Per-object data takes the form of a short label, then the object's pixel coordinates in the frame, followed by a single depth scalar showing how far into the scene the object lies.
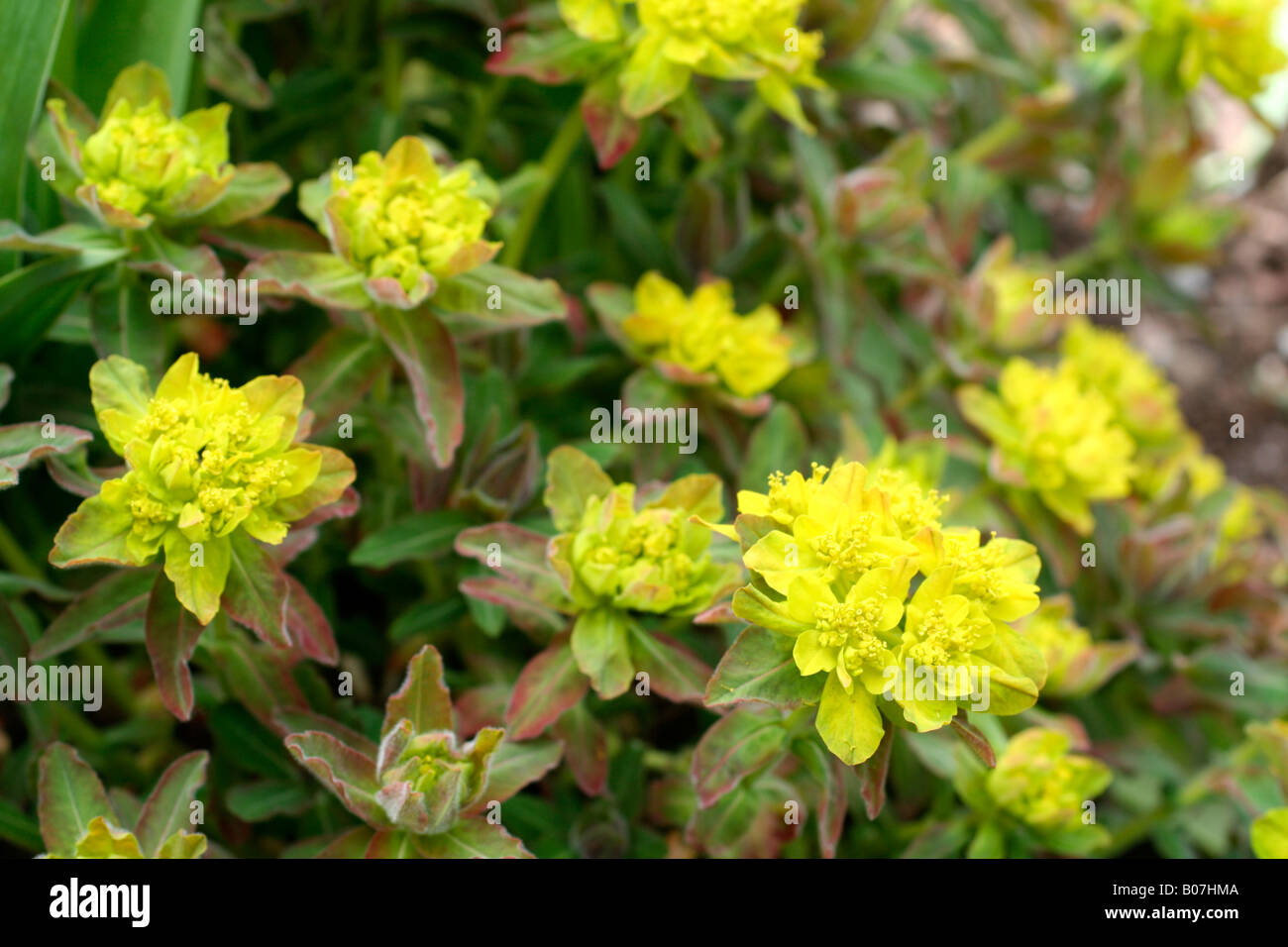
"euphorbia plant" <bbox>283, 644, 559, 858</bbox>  0.75
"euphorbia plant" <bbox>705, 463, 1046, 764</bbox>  0.74
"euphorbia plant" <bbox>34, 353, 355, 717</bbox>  0.74
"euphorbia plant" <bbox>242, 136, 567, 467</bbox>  0.77
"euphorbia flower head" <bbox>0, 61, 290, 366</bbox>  0.78
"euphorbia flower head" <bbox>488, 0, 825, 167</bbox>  0.79
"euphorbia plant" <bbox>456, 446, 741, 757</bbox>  0.77
